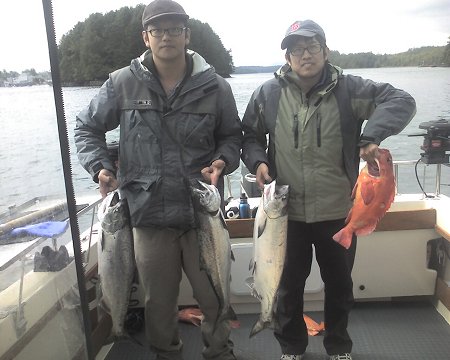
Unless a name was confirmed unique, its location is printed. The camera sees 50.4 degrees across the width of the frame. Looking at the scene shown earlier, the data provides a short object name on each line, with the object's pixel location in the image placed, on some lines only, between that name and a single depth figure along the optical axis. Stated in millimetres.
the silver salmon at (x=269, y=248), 2545
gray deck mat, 3256
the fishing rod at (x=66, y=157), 1784
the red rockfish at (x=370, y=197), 2355
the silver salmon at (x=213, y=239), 2438
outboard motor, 3965
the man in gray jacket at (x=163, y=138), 2527
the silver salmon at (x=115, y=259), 2439
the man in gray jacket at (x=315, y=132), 2564
